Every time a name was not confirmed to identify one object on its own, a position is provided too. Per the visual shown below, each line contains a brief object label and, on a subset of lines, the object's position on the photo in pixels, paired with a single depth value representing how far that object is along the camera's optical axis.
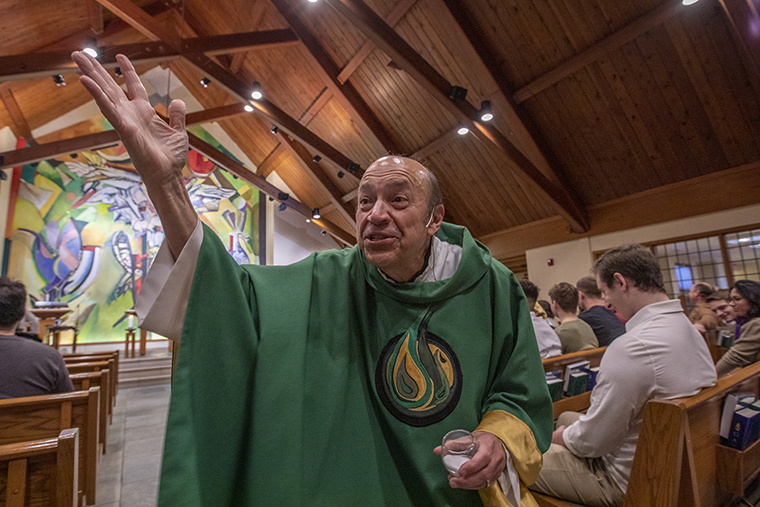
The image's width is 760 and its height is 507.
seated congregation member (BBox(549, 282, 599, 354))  2.72
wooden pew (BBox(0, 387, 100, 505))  1.51
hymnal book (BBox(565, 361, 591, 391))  2.13
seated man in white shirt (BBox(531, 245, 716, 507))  1.35
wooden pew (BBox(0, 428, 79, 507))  0.92
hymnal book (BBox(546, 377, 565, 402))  1.95
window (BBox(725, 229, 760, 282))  5.08
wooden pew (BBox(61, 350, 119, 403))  3.72
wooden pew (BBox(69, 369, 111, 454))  2.38
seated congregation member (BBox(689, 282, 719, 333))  3.71
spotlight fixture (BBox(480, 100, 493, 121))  5.49
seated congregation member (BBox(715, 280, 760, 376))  2.43
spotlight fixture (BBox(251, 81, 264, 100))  6.54
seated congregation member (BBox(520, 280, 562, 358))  2.54
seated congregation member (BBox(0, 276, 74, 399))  1.88
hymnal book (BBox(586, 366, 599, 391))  2.24
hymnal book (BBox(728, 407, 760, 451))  1.38
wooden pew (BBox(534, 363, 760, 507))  1.11
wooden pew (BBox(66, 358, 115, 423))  2.97
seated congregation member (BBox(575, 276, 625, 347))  2.97
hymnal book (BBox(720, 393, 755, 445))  1.44
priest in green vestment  0.80
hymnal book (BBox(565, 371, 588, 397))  2.13
